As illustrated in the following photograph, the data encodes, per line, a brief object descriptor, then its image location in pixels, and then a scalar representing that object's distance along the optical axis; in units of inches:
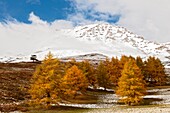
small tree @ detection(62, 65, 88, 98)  3304.6
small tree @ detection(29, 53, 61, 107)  2365.9
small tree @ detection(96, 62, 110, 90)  4101.9
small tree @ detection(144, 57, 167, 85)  4928.6
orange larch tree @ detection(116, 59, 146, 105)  2746.1
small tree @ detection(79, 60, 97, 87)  4023.4
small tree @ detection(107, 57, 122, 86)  4618.6
